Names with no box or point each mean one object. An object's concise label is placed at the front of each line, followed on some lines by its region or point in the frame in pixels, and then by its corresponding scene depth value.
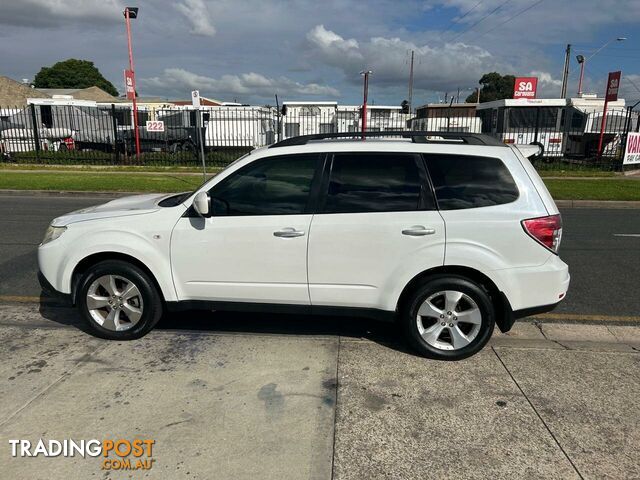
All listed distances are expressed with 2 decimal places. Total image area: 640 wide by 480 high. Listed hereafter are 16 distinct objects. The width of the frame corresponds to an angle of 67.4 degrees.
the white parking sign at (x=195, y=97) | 13.59
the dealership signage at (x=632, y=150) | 18.39
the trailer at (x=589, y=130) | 21.92
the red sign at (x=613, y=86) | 19.31
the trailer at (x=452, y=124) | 24.20
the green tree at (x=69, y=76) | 81.38
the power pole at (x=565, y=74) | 36.30
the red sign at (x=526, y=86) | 27.25
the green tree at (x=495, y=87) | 90.19
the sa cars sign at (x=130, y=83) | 18.94
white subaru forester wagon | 3.60
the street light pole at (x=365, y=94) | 19.75
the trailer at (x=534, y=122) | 21.00
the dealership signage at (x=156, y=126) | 18.30
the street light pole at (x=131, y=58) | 18.85
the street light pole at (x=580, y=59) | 31.94
